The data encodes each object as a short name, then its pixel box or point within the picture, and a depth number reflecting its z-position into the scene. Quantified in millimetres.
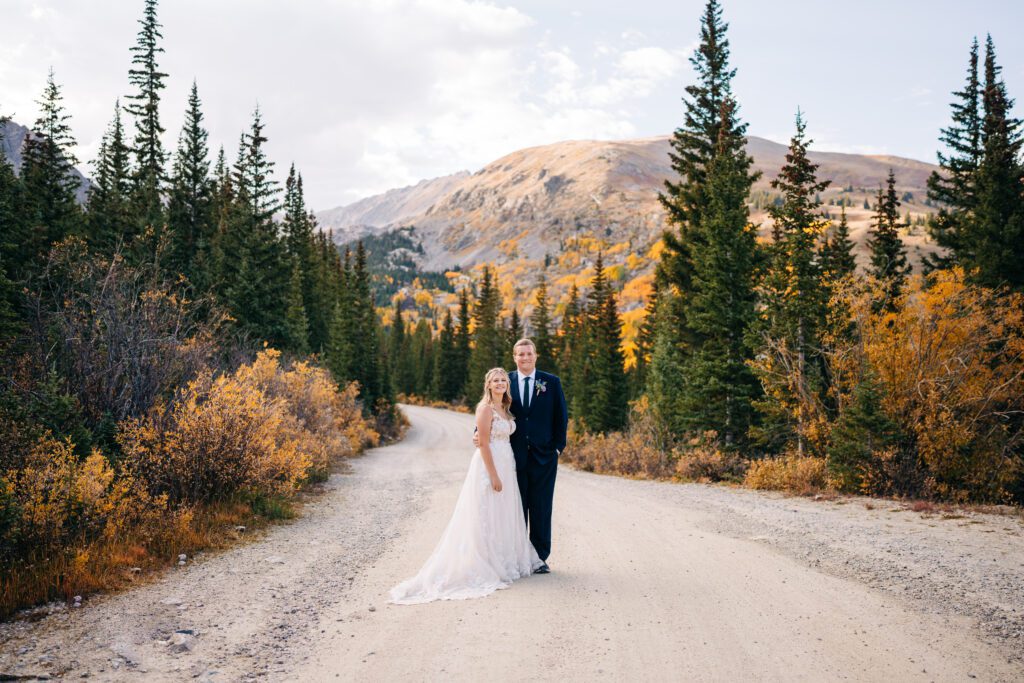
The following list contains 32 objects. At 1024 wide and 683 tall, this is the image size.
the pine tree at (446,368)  80812
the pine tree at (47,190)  20219
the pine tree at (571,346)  47781
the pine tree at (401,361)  92188
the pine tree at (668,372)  20828
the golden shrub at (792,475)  12836
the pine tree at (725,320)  18189
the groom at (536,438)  6629
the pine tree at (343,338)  44312
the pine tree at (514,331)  64887
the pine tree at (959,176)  24016
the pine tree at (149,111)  33406
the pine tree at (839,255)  16891
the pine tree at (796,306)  15367
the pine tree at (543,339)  58406
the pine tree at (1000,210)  19734
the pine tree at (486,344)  70481
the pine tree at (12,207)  14953
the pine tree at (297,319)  34375
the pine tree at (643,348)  43625
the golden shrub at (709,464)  16392
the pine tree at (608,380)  33844
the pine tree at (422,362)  90500
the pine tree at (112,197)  27752
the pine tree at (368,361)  44844
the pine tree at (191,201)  33997
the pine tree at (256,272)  31172
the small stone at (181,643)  4707
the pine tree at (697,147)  22312
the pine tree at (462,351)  78562
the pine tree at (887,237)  24169
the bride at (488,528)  6051
